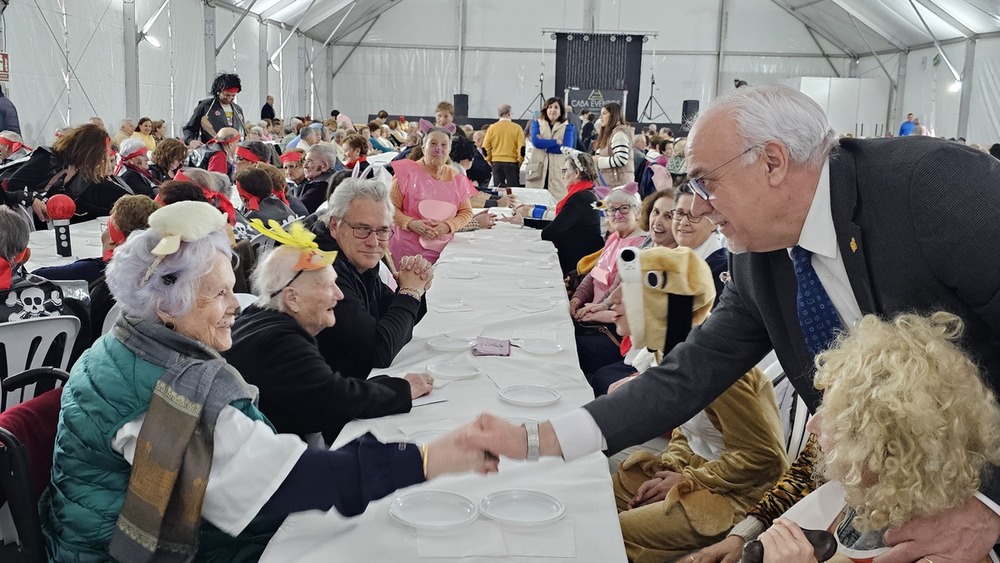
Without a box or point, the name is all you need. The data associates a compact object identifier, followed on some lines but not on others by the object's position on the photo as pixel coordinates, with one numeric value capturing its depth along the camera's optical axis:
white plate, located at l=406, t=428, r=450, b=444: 2.05
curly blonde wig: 1.31
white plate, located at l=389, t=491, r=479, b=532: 1.59
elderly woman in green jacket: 1.55
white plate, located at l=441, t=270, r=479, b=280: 4.42
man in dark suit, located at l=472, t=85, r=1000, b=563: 1.39
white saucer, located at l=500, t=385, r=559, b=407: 2.33
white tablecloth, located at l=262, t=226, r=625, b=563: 1.54
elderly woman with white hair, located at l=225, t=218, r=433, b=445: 2.18
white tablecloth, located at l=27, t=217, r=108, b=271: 4.26
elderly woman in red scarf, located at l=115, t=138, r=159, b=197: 5.89
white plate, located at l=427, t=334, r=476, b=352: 2.92
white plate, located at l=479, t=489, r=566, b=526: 1.62
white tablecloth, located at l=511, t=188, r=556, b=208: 8.60
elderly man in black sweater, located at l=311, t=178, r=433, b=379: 2.77
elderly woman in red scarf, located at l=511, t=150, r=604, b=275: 5.52
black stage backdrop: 20.64
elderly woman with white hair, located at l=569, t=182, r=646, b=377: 4.19
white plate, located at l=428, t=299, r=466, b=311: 3.65
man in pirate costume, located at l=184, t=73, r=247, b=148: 8.70
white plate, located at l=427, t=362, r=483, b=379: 2.59
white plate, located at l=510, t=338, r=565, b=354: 2.90
